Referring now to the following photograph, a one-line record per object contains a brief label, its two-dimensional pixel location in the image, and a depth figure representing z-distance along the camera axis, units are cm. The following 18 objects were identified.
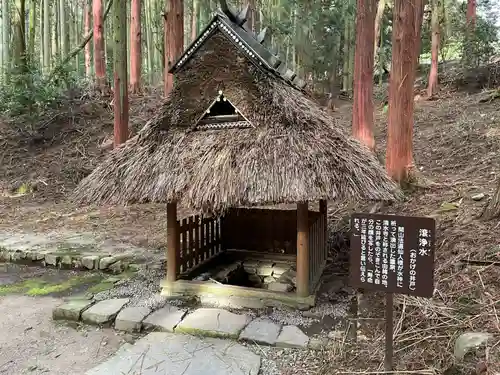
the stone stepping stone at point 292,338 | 412
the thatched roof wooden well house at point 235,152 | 453
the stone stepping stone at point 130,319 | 466
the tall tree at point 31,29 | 1449
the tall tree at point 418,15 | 693
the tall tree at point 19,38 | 1310
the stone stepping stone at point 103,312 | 483
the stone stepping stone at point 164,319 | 460
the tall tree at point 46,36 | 2046
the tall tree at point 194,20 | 1969
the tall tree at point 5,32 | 1755
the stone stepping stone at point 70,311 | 497
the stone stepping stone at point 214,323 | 441
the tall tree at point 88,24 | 2058
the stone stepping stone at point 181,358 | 371
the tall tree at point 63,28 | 2209
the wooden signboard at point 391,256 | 307
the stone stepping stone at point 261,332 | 423
